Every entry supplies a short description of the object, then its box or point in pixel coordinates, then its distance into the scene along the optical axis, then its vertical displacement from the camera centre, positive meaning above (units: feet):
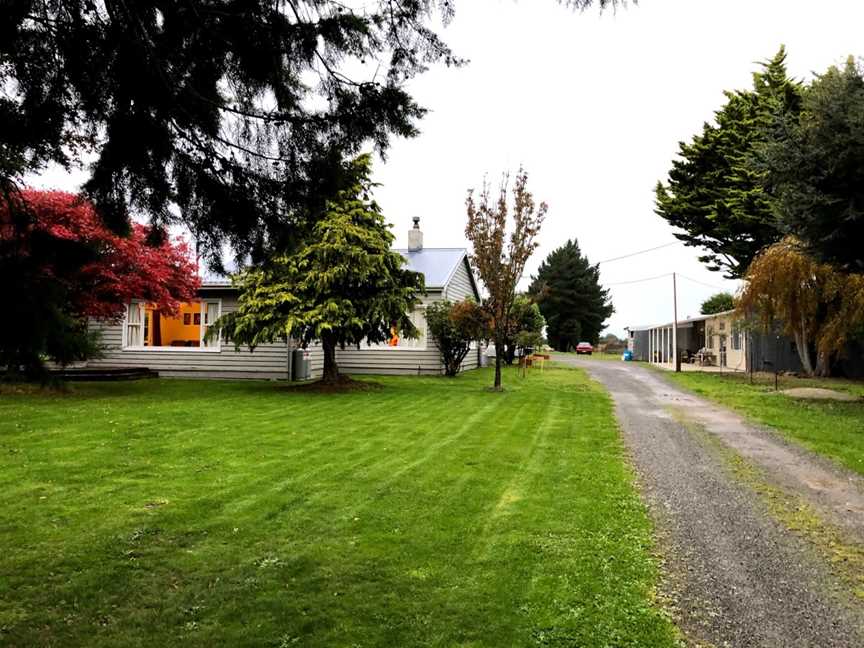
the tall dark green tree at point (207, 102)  10.88 +4.86
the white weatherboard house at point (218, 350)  60.64 -0.18
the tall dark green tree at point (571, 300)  207.31 +17.09
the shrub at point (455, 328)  54.34 +2.00
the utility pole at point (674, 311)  95.96 +6.18
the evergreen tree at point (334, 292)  44.91 +4.45
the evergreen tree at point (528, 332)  88.07 +2.40
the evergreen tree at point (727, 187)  77.20 +22.99
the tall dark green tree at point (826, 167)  37.06 +11.88
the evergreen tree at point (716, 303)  155.65 +12.09
